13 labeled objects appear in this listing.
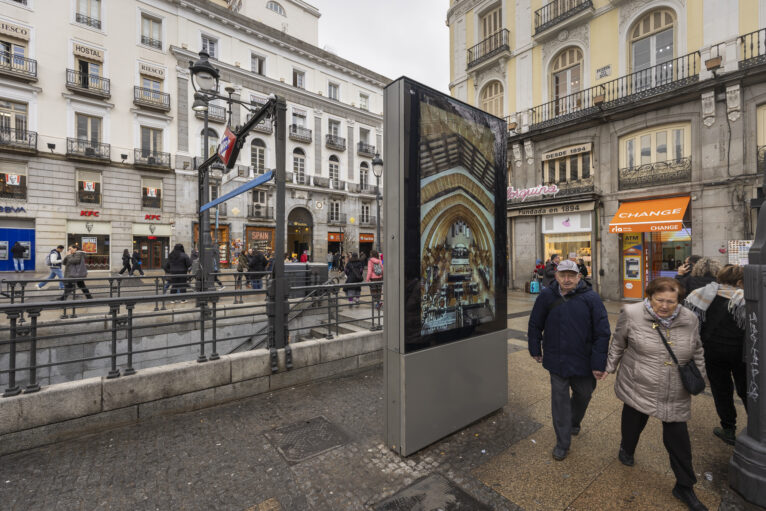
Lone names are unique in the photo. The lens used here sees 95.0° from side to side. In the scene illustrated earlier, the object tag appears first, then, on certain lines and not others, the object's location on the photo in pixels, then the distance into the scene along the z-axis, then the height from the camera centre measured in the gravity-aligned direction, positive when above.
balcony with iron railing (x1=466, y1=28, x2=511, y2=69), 16.56 +10.23
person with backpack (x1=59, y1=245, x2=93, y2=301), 9.80 -0.21
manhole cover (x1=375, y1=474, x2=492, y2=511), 2.58 -1.85
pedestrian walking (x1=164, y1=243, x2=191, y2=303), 10.96 -0.16
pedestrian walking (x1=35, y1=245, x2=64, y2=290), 11.61 -0.11
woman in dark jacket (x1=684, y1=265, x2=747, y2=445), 3.23 -0.78
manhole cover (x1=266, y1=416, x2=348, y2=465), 3.30 -1.86
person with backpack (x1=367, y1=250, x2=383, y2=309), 9.77 -0.37
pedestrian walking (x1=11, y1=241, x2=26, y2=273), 19.55 +0.12
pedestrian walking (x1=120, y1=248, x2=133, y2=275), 20.52 -0.10
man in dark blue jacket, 3.10 -0.78
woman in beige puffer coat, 2.60 -0.85
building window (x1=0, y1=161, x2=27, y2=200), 20.56 +4.60
